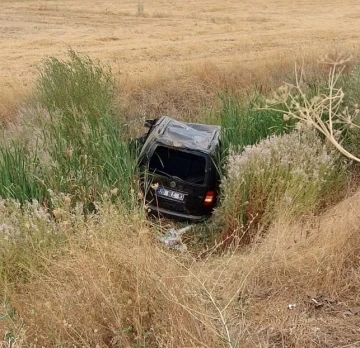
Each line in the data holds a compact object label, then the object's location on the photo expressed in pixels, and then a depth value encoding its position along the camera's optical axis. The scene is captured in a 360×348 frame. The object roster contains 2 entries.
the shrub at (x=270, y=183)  5.62
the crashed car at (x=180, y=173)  6.21
